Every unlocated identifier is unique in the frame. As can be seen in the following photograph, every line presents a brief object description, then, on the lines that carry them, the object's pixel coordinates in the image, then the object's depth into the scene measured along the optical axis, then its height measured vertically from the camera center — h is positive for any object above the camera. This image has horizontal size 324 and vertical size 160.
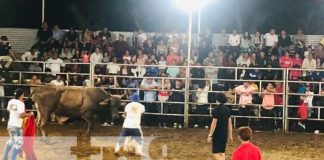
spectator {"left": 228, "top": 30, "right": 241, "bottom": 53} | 17.92 +1.02
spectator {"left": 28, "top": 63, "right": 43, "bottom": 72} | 17.34 +0.06
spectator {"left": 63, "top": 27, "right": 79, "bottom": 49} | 18.75 +1.05
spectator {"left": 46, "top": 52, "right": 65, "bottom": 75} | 16.97 +0.19
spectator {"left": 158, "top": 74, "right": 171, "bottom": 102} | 16.52 -0.51
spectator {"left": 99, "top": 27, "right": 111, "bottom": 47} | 18.88 +1.17
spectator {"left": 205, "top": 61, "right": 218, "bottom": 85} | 16.58 -0.04
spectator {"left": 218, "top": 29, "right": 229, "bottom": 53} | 18.50 +1.10
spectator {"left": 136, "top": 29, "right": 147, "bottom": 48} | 18.67 +1.14
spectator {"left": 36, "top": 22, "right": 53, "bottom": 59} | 18.98 +1.12
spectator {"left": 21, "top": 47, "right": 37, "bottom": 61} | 18.08 +0.45
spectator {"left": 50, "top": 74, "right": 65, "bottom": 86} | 16.62 -0.32
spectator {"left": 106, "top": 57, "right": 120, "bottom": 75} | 16.97 +0.06
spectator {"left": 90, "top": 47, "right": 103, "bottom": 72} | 17.72 +0.46
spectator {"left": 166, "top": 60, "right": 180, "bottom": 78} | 16.78 +0.00
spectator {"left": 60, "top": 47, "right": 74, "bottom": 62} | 18.38 +0.53
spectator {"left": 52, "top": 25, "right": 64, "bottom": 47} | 19.36 +1.24
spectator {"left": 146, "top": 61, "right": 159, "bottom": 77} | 16.80 +0.02
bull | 14.48 -0.79
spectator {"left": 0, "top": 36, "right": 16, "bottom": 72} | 17.59 +0.58
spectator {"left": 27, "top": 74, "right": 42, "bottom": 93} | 16.84 -0.36
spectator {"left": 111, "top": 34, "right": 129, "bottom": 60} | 18.20 +0.78
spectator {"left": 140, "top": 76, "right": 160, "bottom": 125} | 16.56 -0.65
